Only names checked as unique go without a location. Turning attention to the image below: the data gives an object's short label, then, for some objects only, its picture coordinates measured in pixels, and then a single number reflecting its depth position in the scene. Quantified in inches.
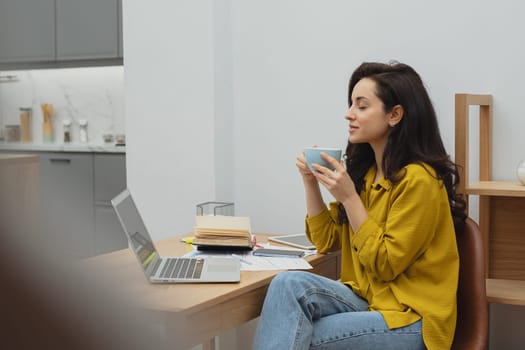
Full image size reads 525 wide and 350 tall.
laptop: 61.1
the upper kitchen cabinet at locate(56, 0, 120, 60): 144.4
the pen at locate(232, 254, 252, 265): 73.8
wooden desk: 56.6
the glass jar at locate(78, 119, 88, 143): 166.9
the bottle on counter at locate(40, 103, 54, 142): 159.0
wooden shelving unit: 85.4
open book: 77.0
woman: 63.0
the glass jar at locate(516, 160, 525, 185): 78.7
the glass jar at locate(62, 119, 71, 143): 167.5
